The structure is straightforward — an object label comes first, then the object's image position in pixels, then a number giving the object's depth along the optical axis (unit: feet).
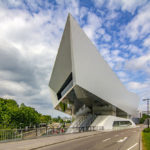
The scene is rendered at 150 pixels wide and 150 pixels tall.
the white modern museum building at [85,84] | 81.05
